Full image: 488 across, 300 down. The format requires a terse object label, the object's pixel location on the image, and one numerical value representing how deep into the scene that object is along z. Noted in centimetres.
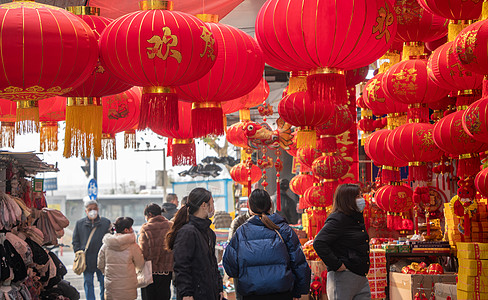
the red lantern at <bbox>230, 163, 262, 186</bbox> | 1028
